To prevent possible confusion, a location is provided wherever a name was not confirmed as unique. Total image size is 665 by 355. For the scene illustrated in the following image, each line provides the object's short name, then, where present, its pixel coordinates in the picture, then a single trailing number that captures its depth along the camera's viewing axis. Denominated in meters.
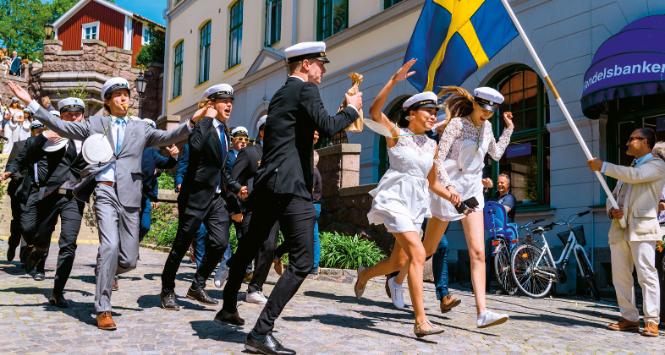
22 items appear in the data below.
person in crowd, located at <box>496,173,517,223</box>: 10.02
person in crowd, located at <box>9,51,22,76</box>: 36.56
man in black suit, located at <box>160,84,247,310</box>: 5.95
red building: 46.12
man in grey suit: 5.13
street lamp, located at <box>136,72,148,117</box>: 23.22
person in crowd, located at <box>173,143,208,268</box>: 7.79
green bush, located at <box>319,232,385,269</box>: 10.09
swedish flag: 7.95
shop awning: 8.58
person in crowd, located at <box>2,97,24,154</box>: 22.45
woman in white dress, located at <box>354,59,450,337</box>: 5.26
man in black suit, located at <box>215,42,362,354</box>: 4.32
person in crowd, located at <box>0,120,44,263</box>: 9.09
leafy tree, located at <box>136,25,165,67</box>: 33.95
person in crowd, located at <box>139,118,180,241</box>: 8.41
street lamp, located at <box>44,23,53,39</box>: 35.19
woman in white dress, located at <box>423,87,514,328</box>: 5.60
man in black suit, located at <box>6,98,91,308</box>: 6.03
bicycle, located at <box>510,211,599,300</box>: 9.31
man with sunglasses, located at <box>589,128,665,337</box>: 6.12
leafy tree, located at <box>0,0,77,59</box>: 57.69
